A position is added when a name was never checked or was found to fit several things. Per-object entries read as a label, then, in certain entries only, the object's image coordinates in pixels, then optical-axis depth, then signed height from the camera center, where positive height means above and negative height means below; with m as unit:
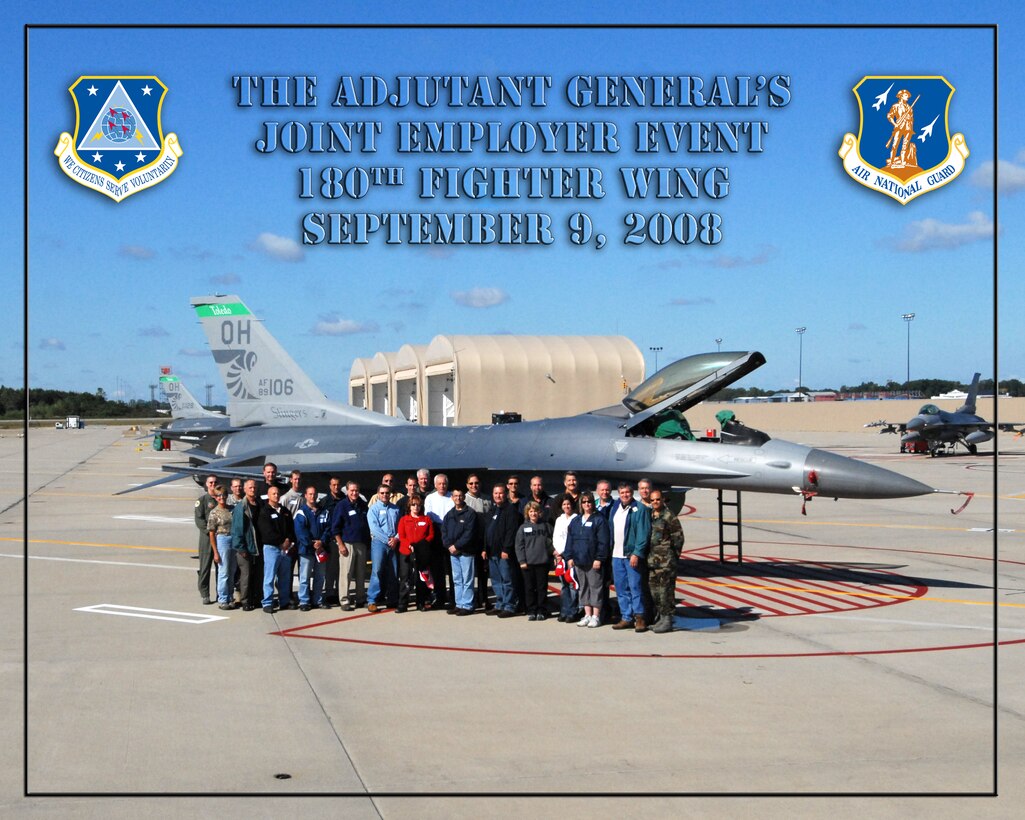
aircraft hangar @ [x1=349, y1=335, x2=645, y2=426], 60.81 +1.81
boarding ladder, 15.61 -2.30
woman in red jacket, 12.13 -1.82
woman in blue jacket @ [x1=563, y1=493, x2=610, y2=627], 11.29 -1.75
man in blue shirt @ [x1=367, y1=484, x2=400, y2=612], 12.40 -1.89
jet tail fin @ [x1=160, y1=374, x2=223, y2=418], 48.47 +0.21
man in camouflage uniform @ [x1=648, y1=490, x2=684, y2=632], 10.98 -1.73
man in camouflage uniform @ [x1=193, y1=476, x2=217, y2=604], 12.90 -1.90
